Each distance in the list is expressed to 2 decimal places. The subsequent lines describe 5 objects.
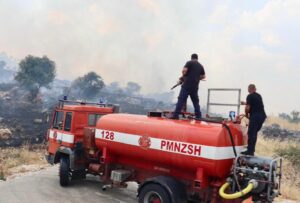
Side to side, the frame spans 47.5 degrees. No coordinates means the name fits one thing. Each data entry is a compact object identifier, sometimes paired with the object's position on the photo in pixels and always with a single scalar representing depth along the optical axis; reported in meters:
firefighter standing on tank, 8.97
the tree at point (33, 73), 50.31
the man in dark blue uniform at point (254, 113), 7.87
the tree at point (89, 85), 60.99
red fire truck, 7.22
